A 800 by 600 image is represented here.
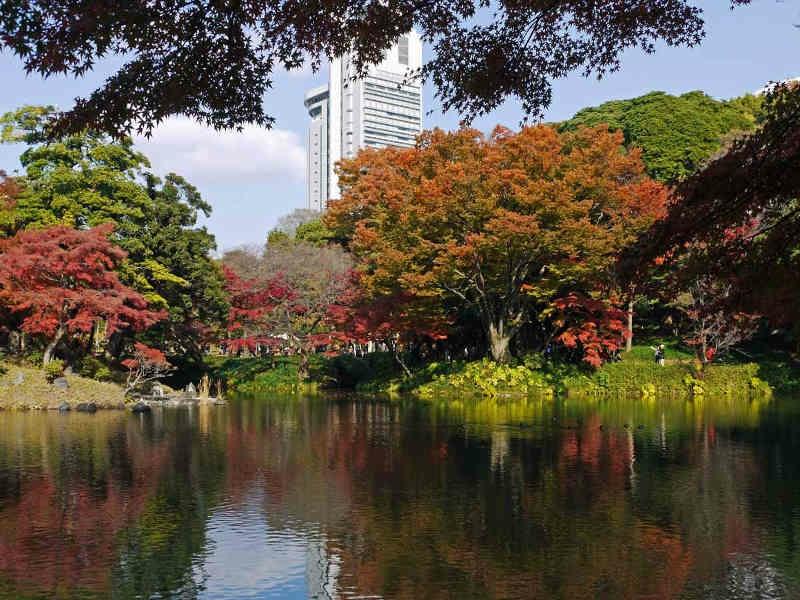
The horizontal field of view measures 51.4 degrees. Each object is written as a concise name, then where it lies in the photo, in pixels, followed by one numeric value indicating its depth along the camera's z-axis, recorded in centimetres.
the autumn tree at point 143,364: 2881
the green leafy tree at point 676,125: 4169
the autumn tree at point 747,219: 702
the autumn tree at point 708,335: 3159
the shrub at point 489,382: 3141
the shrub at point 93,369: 2975
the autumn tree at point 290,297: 3922
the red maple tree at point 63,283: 2623
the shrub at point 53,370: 2742
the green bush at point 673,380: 3119
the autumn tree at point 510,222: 2920
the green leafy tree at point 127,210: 3006
